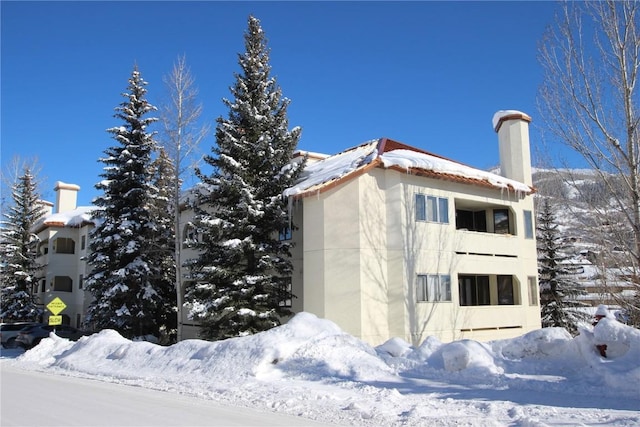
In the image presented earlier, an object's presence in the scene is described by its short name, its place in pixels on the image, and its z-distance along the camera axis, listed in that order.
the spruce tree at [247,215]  18.44
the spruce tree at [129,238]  23.34
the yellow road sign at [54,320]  20.47
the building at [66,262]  37.00
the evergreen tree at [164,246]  25.05
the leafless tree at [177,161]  22.72
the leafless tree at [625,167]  11.56
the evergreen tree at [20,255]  34.41
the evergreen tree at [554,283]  28.69
